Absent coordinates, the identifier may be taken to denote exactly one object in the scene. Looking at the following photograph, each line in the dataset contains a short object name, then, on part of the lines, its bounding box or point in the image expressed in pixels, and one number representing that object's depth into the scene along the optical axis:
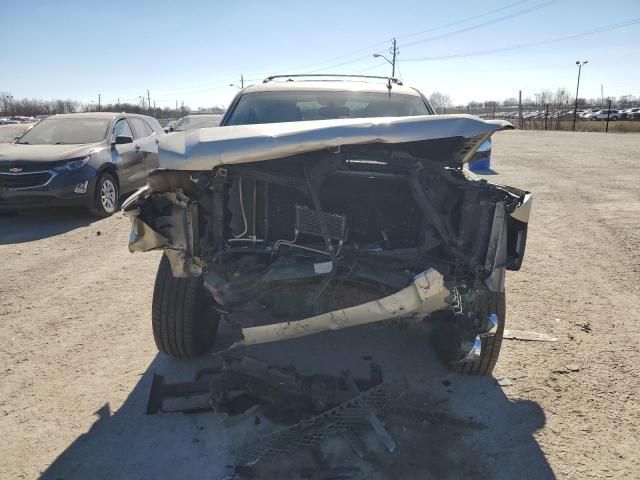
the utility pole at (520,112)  41.91
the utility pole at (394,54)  48.69
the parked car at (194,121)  14.95
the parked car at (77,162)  7.00
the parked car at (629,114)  40.78
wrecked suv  2.45
